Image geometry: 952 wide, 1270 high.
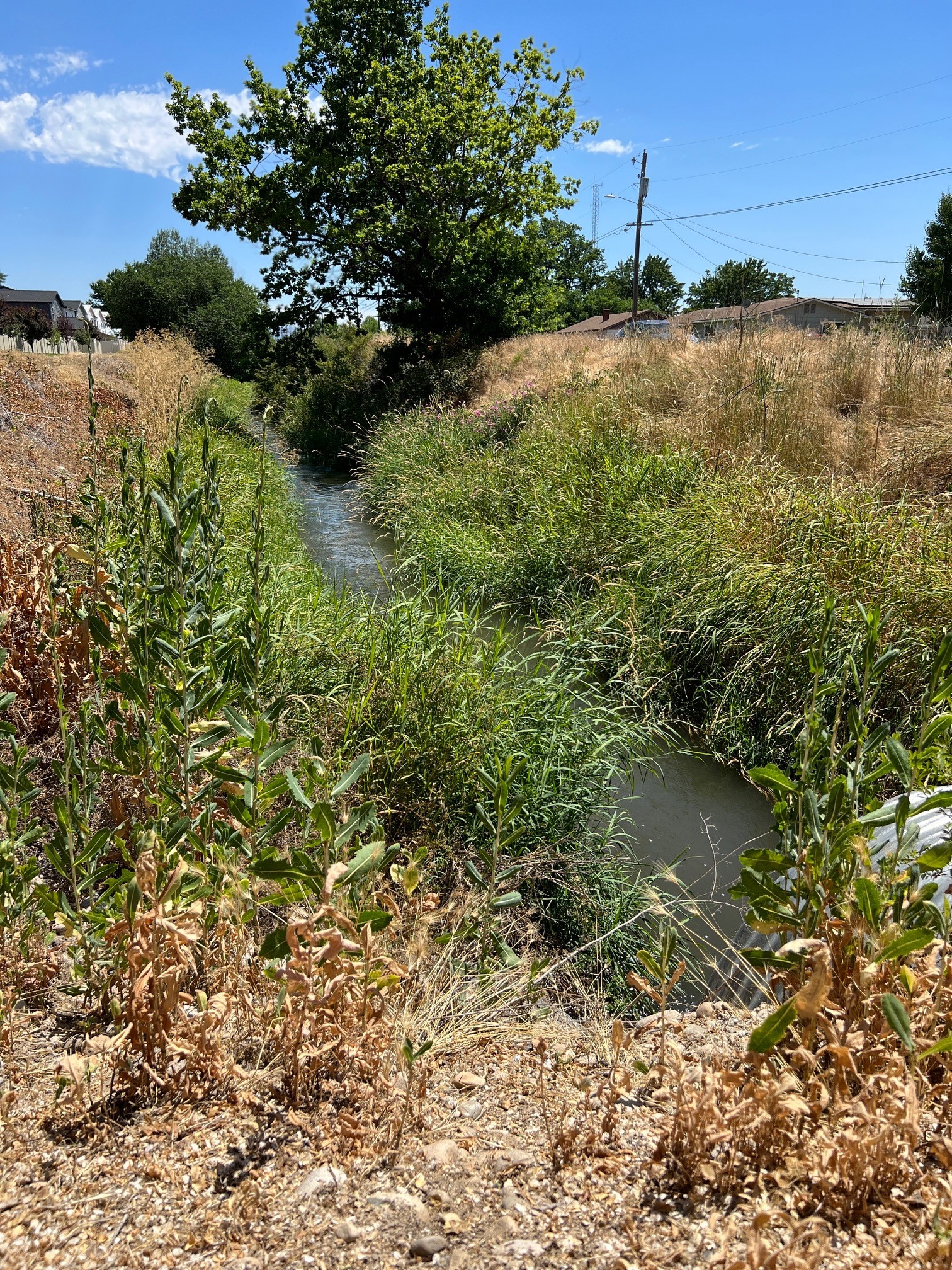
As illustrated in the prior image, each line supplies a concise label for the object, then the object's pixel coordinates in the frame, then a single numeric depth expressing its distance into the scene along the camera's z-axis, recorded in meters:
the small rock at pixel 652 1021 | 2.53
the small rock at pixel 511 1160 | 1.61
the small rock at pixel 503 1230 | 1.43
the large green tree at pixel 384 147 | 18.52
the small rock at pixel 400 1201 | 1.49
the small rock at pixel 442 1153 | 1.64
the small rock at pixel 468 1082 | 1.97
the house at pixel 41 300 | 70.31
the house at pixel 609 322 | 49.03
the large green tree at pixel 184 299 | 44.31
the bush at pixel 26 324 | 34.31
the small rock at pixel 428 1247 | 1.38
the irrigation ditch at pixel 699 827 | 3.74
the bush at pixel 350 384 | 19.06
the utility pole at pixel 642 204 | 33.22
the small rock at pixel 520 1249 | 1.39
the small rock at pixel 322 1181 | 1.52
